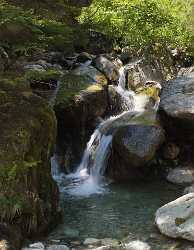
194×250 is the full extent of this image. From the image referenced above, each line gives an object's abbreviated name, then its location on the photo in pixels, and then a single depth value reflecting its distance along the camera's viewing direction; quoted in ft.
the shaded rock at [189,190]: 38.01
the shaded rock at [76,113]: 46.76
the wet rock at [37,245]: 26.68
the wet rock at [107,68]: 55.16
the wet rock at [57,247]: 26.89
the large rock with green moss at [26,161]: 27.07
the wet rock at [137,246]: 27.12
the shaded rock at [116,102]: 51.55
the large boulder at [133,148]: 43.57
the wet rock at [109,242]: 27.81
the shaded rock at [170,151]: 47.06
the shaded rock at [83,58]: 58.39
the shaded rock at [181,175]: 43.16
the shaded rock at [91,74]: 51.44
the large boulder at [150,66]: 57.41
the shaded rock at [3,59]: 35.70
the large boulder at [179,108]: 45.06
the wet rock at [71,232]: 29.32
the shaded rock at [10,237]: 24.85
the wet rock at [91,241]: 28.09
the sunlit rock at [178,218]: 27.73
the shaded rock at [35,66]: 43.88
